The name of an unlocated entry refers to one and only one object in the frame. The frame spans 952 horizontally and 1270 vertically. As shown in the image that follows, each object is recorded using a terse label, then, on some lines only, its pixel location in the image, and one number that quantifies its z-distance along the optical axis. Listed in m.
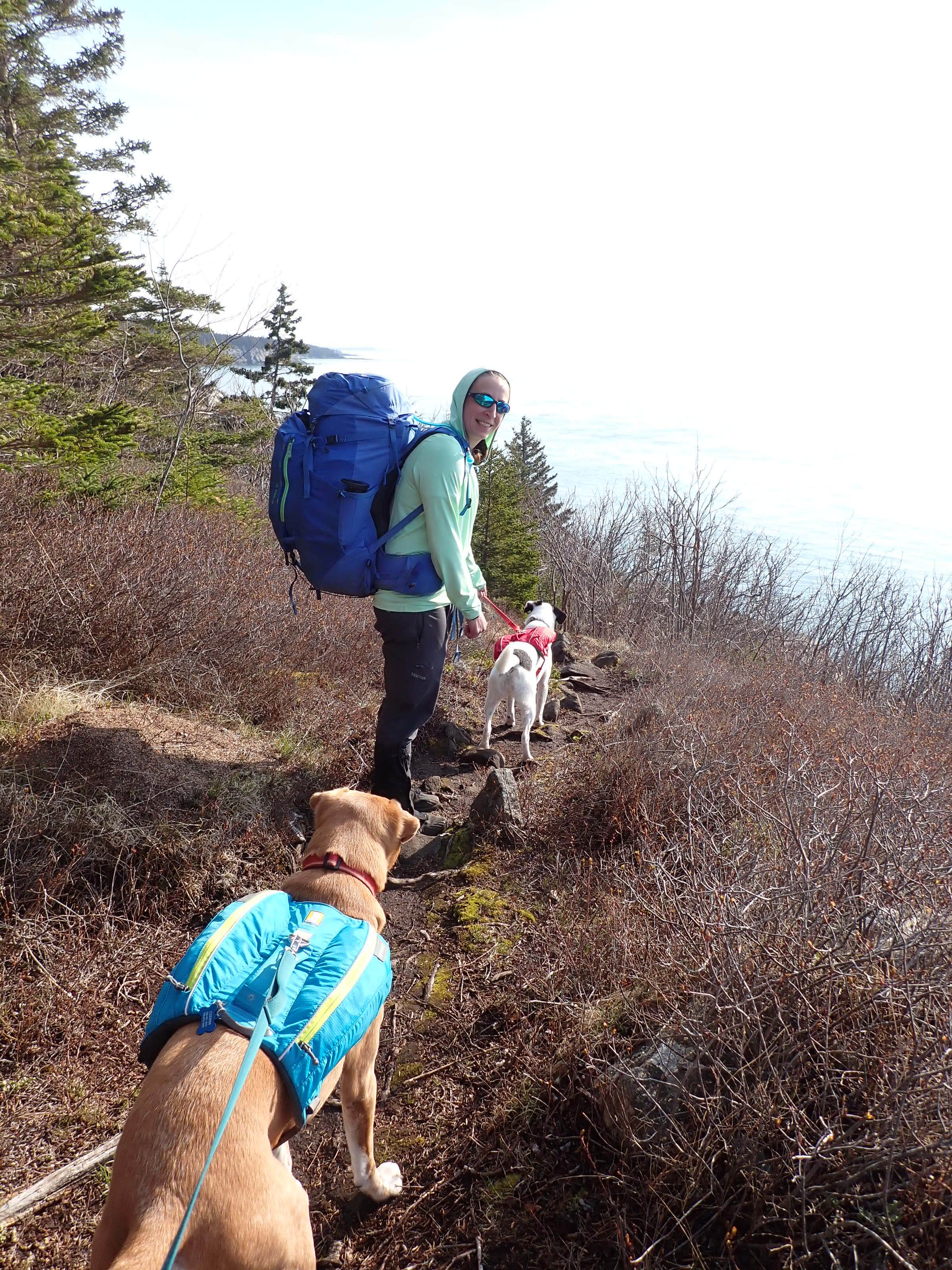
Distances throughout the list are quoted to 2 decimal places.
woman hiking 3.53
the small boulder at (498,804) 4.30
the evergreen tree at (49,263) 5.34
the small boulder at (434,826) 4.57
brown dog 1.43
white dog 5.80
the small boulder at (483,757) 5.75
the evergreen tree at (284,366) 28.41
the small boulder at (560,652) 10.03
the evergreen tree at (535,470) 28.69
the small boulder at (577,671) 9.34
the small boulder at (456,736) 5.98
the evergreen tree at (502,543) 17.38
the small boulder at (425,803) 4.78
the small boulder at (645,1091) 2.11
